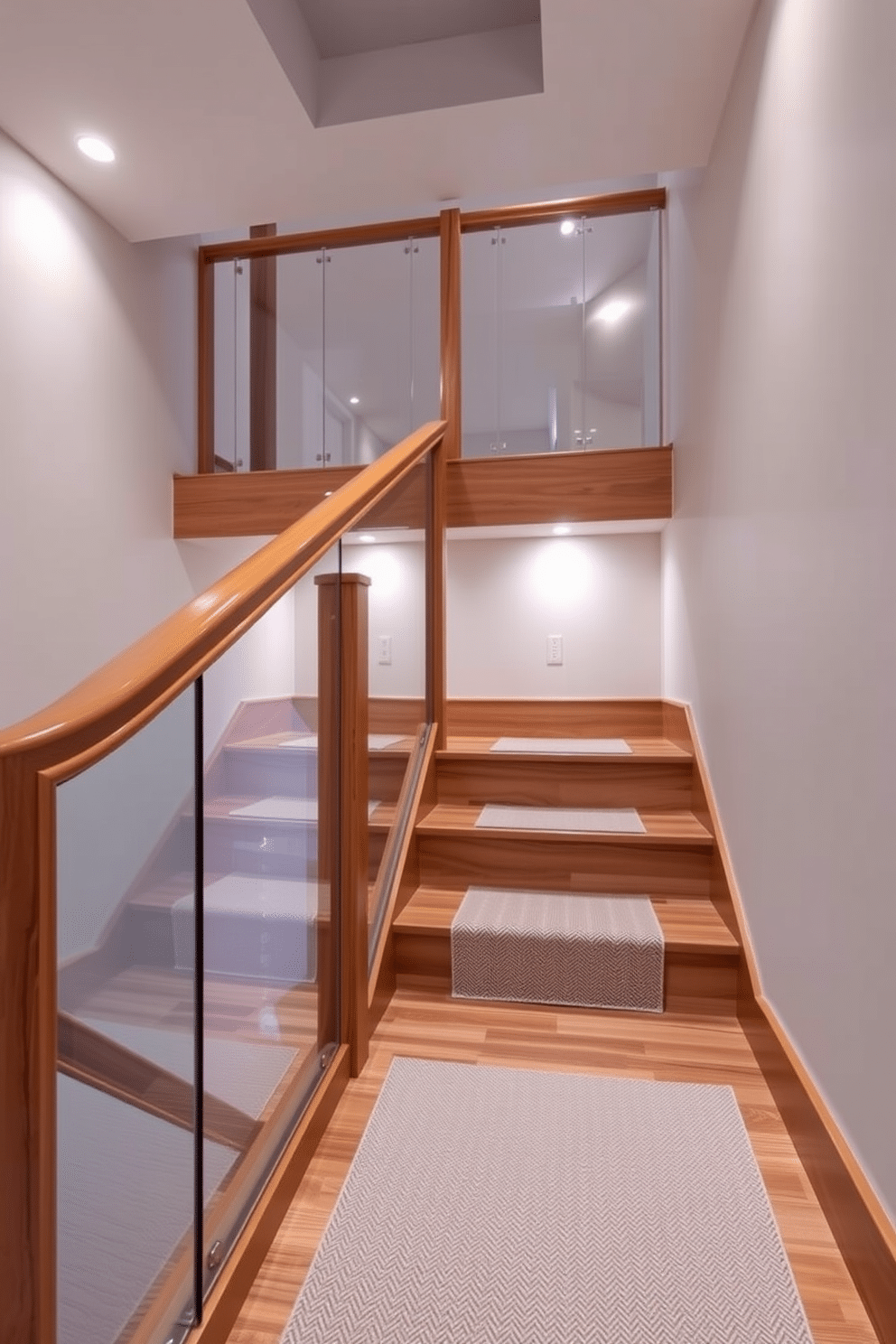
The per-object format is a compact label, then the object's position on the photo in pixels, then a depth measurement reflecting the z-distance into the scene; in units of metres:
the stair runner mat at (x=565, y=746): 2.51
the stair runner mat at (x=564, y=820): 2.04
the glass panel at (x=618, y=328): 3.05
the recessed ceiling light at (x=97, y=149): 2.25
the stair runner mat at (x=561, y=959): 1.68
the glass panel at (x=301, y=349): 3.35
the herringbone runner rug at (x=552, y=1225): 0.94
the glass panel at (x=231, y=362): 3.39
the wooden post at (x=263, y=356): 3.39
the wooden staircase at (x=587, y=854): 1.69
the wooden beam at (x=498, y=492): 2.93
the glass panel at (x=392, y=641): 1.64
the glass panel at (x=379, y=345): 3.22
